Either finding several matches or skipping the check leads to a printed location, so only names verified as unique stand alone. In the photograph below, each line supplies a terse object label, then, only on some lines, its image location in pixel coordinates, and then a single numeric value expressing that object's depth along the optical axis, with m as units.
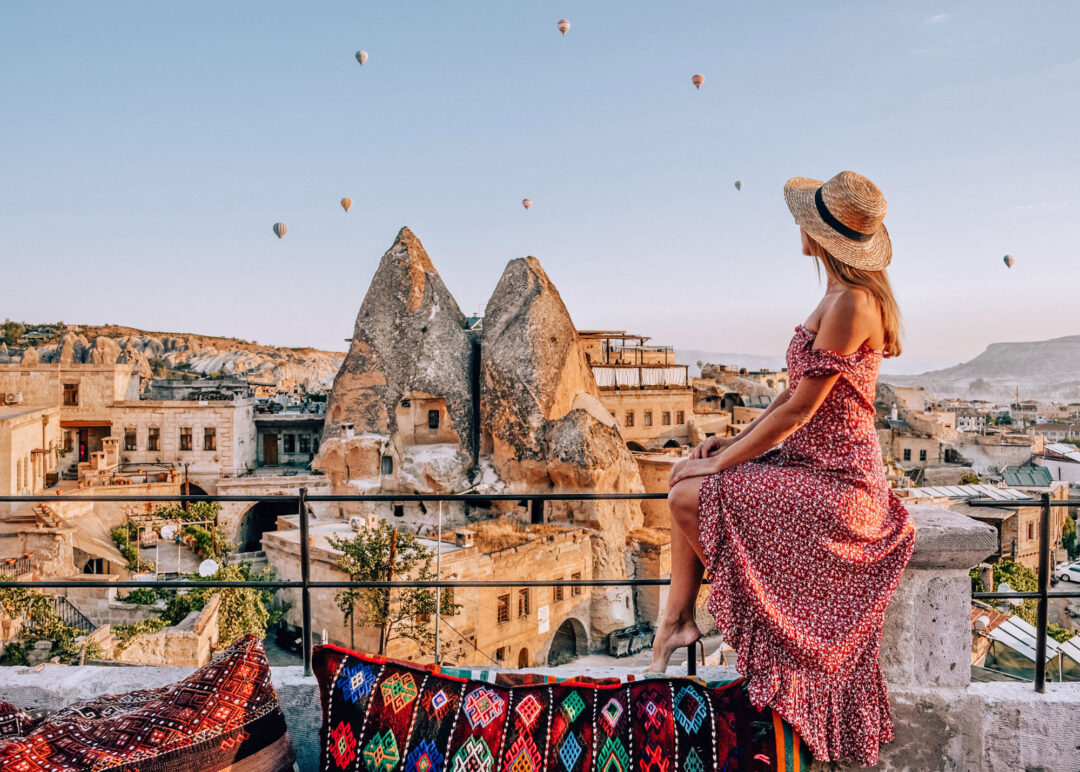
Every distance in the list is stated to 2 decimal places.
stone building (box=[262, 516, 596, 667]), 21.67
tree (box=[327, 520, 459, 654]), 20.72
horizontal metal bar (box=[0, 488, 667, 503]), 2.64
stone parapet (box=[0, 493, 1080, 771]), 2.48
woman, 2.31
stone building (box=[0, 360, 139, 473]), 34.25
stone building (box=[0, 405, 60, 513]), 26.05
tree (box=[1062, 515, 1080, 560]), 38.38
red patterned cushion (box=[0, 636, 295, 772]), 1.96
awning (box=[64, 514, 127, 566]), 22.53
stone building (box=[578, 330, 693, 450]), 39.22
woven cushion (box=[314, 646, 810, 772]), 2.23
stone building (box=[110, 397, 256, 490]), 35.00
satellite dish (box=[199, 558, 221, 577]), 20.41
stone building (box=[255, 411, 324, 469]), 39.59
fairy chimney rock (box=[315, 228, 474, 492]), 33.47
